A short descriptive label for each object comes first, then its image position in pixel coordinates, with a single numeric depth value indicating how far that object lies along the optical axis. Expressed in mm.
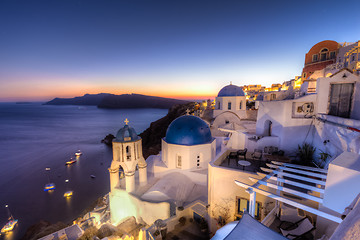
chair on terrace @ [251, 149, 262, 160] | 10242
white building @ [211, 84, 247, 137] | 22859
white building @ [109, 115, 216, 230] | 11453
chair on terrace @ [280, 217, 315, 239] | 5035
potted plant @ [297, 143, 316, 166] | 9613
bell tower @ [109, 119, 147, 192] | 12234
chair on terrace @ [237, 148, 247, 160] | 9984
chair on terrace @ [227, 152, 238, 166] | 9983
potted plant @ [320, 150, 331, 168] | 8423
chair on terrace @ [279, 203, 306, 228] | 6098
